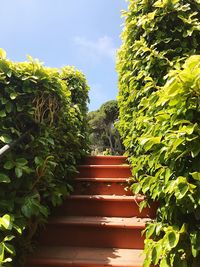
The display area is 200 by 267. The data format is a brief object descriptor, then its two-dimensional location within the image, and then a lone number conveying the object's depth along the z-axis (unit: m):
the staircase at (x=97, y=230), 1.70
